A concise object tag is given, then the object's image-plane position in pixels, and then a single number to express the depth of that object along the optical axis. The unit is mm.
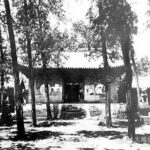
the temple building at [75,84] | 29906
